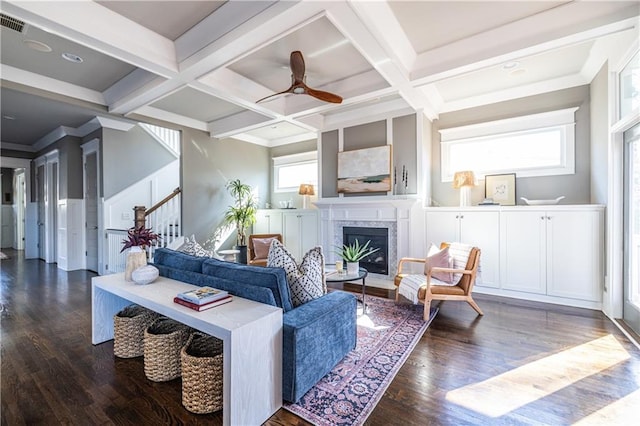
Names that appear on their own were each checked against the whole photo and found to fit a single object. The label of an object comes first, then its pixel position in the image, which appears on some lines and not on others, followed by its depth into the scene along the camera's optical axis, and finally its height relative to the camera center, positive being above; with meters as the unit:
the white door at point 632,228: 2.80 -0.19
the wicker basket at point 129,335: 2.34 -1.01
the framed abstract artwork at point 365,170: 4.80 +0.70
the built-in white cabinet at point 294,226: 5.75 -0.33
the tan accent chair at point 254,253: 4.78 -0.75
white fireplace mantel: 4.55 -0.11
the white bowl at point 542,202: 3.77 +0.10
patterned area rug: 1.74 -1.21
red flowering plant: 2.50 -0.23
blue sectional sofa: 1.78 -0.72
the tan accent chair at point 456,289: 3.12 -0.87
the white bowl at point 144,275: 2.31 -0.52
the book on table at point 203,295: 1.79 -0.54
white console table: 1.49 -0.75
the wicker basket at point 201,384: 1.72 -1.04
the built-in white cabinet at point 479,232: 3.94 -0.31
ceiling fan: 2.99 +1.38
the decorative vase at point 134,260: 2.48 -0.42
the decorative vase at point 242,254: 6.03 -0.90
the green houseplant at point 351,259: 3.38 -0.58
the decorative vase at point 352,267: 3.37 -0.67
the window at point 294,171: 6.44 +0.94
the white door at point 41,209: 6.90 +0.07
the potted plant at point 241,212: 6.07 -0.02
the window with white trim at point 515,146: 3.89 +0.95
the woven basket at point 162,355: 2.03 -1.03
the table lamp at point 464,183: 4.18 +0.39
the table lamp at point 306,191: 6.00 +0.41
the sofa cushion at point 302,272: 2.15 -0.47
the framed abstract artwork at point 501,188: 4.16 +0.32
